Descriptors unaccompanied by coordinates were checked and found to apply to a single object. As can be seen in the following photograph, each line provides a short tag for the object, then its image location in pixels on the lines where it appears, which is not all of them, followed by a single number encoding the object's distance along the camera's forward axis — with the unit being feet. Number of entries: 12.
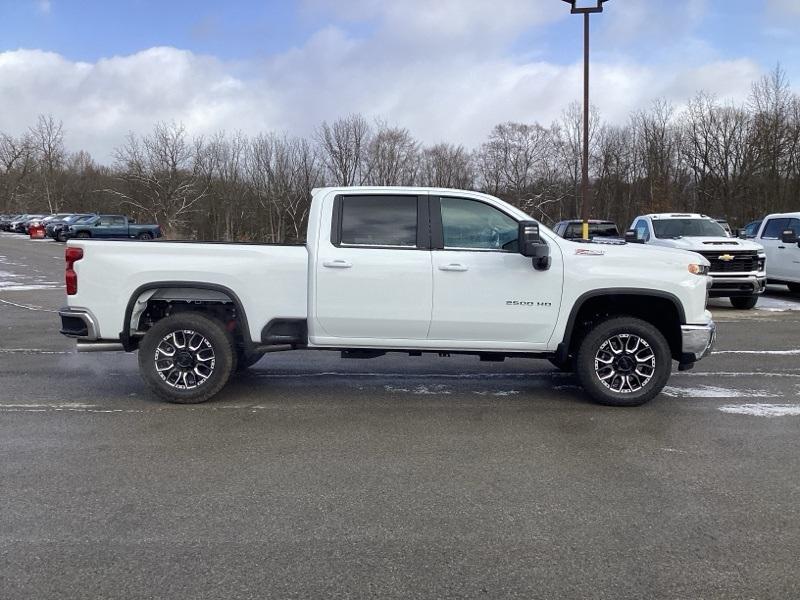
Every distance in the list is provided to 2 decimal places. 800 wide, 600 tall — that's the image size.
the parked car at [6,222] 214.48
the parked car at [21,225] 201.05
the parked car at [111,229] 131.03
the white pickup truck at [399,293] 20.65
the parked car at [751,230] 60.39
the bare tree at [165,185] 158.61
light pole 61.16
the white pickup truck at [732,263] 44.96
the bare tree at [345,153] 158.51
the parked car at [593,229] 71.15
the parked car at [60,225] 147.33
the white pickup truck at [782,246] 50.88
